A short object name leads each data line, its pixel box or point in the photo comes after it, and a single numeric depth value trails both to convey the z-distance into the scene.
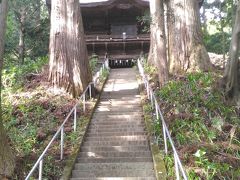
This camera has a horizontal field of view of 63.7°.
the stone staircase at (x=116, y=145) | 3.85
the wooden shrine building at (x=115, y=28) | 12.04
